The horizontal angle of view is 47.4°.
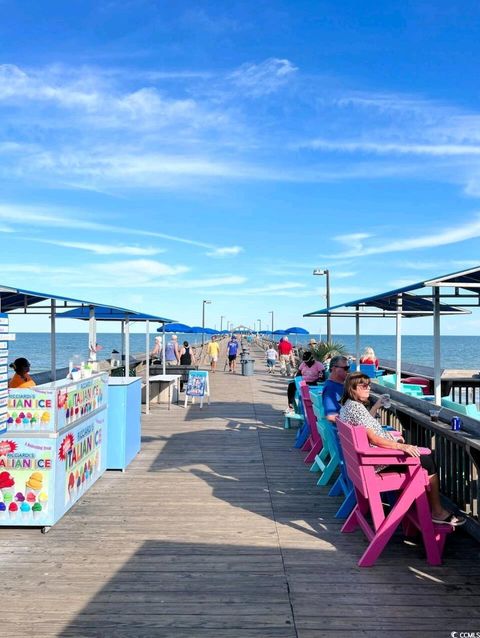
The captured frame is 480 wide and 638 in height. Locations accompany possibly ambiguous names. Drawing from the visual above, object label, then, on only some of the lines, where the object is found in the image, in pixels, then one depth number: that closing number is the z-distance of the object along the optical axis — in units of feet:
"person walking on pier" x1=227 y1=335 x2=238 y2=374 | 72.90
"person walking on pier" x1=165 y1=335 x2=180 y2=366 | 56.54
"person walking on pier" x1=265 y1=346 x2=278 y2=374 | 73.56
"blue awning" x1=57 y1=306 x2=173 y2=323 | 30.48
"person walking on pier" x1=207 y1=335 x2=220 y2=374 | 69.48
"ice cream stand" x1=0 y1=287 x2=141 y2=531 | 14.12
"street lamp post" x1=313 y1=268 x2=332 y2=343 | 68.44
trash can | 65.92
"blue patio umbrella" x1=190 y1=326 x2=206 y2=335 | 76.31
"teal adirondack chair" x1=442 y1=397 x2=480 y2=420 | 17.78
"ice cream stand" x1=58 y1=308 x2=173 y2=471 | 20.36
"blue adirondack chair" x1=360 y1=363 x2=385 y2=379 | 34.62
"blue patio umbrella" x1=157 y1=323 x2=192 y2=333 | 66.39
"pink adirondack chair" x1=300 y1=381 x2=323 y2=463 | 21.76
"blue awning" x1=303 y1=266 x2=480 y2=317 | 16.25
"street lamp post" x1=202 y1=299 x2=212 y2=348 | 154.70
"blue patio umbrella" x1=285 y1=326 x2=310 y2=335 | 85.04
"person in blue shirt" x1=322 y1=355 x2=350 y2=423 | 16.97
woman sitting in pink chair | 12.30
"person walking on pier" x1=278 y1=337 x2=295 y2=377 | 67.77
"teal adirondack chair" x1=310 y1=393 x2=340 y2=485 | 17.70
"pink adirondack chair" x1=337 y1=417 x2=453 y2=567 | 11.93
